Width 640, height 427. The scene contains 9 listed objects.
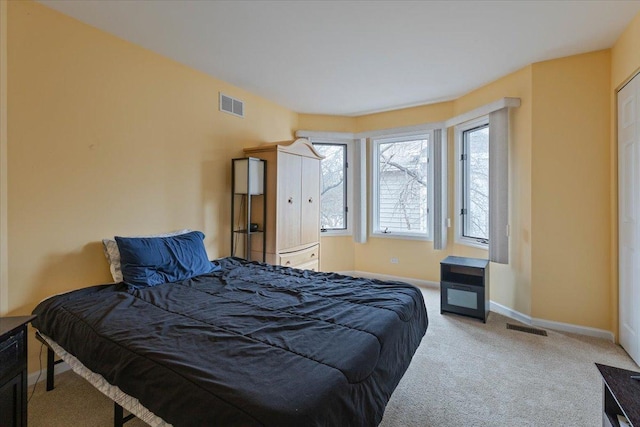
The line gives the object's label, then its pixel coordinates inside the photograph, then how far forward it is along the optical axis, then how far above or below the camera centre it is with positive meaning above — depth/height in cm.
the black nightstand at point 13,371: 139 -77
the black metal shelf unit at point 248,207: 330 +8
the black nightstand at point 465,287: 314 -78
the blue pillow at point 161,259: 223 -37
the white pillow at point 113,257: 228 -34
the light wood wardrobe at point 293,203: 345 +13
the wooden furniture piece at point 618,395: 107 -69
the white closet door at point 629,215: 227 +0
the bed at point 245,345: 100 -58
